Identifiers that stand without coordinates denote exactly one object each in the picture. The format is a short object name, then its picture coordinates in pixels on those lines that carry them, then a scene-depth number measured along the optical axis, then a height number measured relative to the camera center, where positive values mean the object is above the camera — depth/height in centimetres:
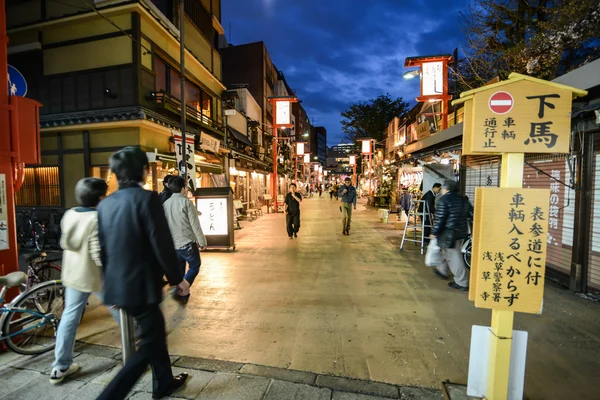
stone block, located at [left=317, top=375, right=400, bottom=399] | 280 -193
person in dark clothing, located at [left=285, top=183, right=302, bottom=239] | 1034 -87
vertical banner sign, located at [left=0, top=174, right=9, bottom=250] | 364 -40
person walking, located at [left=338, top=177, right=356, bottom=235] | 1088 -51
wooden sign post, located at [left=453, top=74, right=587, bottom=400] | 236 -14
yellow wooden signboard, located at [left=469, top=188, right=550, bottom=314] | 235 -50
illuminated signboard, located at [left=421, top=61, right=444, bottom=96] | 1220 +440
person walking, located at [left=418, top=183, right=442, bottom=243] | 838 -33
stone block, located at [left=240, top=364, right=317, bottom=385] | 299 -194
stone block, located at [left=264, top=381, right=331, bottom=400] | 275 -194
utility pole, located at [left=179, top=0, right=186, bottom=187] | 886 +181
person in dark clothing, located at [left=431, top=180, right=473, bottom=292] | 529 -74
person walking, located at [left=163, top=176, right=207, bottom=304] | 483 -61
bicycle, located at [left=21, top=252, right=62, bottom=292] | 416 -121
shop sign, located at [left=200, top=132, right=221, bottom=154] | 1307 +192
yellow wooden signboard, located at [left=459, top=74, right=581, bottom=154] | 237 +56
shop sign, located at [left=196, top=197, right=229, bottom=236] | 877 -92
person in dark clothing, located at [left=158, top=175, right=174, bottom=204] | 561 -16
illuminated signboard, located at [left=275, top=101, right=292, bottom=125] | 1919 +476
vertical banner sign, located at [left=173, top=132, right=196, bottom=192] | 892 +83
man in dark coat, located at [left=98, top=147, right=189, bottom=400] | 222 -52
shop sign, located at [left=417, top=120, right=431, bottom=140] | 1222 +242
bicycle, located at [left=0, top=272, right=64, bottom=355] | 333 -158
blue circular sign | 463 +161
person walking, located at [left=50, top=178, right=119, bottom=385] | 280 -79
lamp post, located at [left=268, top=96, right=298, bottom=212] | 1909 +483
